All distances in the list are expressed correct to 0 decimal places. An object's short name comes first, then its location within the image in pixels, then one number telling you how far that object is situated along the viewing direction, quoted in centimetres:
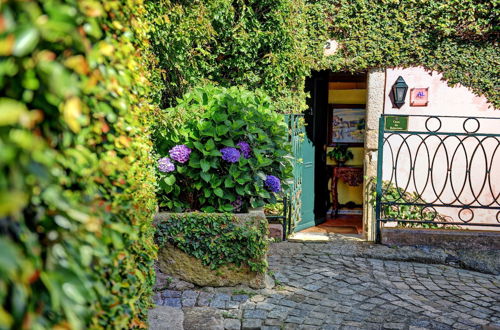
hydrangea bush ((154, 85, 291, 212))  407
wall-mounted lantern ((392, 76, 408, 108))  656
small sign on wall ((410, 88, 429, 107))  665
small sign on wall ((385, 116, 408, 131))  654
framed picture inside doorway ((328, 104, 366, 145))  874
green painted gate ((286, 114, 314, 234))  618
